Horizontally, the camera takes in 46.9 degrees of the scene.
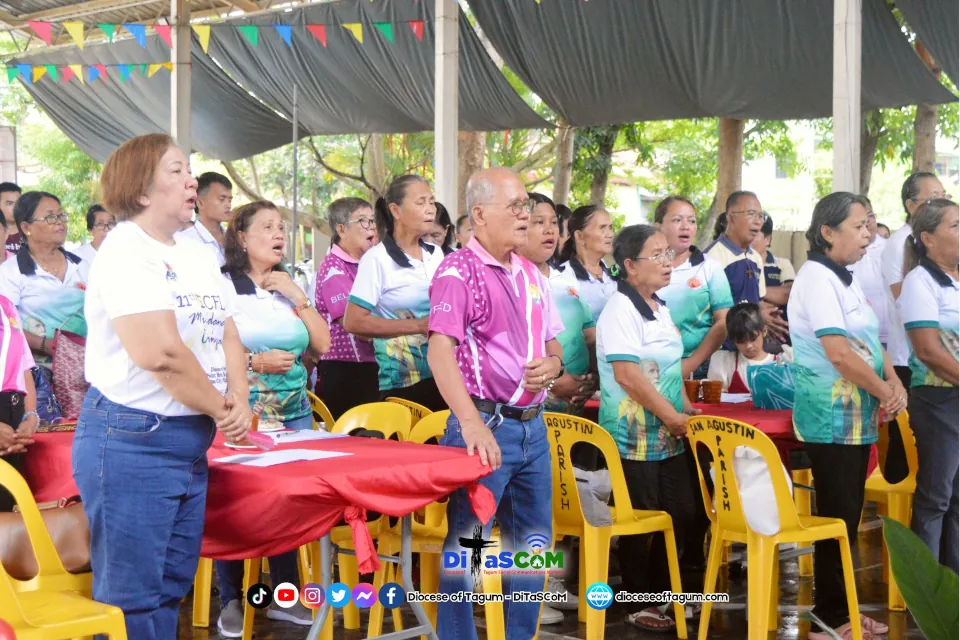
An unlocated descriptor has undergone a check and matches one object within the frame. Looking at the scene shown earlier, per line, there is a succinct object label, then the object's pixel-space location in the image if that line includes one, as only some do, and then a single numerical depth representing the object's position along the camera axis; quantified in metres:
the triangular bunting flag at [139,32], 9.66
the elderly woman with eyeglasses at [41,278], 4.96
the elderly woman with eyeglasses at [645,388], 4.02
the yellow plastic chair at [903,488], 4.61
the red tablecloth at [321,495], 2.82
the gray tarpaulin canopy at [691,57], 8.45
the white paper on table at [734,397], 4.87
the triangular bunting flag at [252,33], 10.85
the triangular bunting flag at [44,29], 9.69
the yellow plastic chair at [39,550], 2.90
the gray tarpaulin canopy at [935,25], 7.59
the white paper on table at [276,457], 3.05
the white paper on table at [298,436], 3.52
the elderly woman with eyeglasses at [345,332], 5.30
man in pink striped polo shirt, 3.11
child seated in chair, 4.91
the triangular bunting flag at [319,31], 10.76
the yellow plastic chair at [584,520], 3.91
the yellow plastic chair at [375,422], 4.20
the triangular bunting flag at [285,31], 10.25
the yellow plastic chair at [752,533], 3.72
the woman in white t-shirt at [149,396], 2.57
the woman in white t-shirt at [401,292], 4.72
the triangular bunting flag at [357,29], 9.36
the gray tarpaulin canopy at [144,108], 13.09
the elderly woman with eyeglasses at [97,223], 6.82
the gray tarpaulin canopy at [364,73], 10.78
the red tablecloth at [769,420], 4.22
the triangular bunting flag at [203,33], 10.64
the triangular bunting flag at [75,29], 9.14
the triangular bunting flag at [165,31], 10.42
